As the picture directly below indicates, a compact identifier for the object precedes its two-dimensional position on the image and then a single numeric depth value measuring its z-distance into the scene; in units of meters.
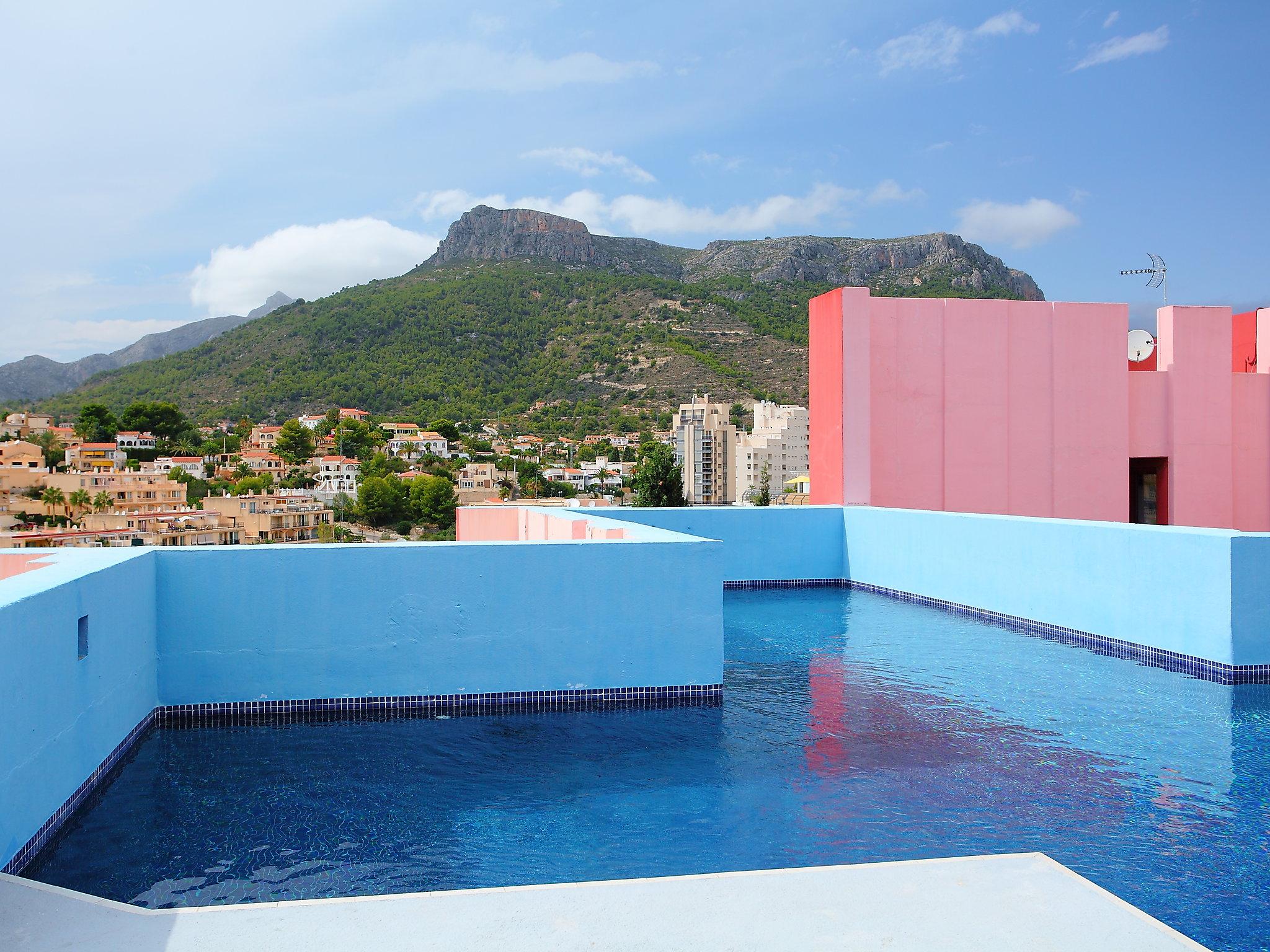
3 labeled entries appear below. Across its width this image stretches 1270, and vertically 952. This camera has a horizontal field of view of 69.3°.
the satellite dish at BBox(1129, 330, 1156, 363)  13.89
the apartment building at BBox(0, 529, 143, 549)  43.03
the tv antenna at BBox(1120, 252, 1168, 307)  15.31
